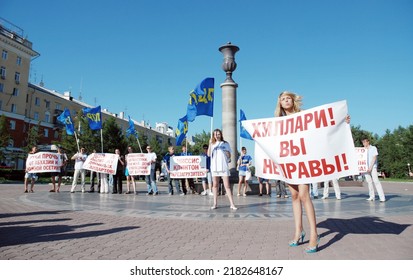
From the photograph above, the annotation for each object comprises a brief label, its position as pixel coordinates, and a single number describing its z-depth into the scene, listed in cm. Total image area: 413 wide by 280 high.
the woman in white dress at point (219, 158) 787
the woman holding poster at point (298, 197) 400
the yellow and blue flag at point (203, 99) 1337
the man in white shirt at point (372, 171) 1036
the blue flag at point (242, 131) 1593
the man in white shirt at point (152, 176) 1392
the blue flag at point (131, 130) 2245
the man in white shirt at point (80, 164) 1436
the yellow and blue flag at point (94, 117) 1684
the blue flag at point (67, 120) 1803
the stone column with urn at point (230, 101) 1517
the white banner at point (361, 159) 1252
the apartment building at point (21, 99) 4861
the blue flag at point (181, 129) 1573
